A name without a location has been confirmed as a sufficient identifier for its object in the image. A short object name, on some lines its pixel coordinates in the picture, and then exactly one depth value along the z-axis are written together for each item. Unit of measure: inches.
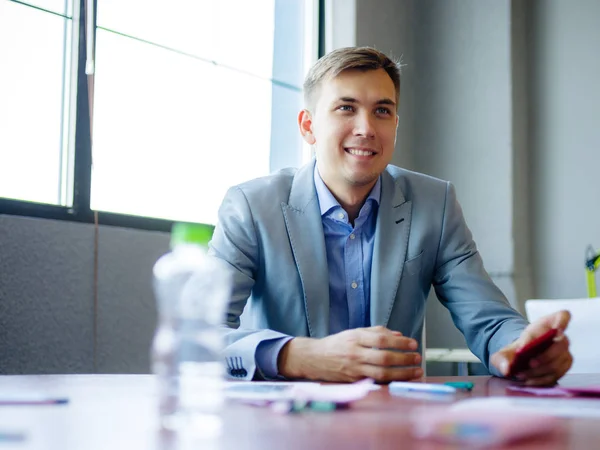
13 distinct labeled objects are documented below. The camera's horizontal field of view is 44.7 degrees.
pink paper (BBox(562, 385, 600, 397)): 38.1
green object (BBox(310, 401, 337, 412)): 31.5
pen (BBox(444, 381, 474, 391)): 44.2
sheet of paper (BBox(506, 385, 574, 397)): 38.9
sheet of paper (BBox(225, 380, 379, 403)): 33.7
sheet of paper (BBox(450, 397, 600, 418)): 30.6
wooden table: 23.1
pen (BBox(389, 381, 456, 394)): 40.3
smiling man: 72.7
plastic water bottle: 28.2
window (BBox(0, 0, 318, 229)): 97.0
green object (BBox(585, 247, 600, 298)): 146.3
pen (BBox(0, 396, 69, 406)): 34.0
